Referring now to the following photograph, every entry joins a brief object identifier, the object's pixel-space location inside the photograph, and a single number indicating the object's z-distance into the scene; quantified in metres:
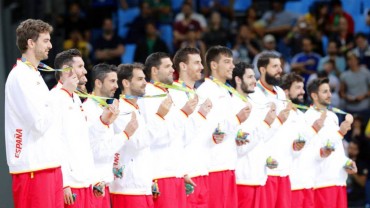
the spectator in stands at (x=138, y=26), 21.19
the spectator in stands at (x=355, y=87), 19.67
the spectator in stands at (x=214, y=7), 21.83
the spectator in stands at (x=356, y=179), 18.19
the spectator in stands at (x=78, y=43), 20.02
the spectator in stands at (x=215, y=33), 20.38
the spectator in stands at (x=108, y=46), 20.08
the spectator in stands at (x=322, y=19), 21.42
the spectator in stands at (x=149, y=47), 19.69
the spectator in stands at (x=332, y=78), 19.58
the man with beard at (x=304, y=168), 14.91
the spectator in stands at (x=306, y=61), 20.02
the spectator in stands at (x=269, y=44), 20.56
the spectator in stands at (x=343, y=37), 20.59
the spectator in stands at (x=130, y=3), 21.95
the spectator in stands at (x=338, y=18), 21.20
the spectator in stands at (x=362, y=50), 20.14
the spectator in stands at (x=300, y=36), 20.86
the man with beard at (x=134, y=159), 11.95
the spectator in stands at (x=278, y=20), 21.47
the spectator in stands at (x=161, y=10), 21.55
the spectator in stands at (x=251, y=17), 21.47
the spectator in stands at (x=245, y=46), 20.31
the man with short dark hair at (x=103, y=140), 11.61
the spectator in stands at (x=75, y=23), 20.66
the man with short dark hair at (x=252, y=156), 13.61
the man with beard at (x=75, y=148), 10.92
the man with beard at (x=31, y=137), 10.14
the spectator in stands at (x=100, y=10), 21.33
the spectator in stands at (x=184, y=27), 20.66
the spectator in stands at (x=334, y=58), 20.23
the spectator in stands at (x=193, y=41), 20.08
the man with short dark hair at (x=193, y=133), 12.74
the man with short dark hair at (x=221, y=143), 13.09
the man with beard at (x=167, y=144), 12.34
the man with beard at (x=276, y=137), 13.98
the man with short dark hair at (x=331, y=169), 15.09
